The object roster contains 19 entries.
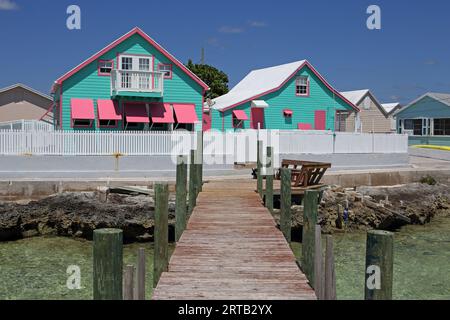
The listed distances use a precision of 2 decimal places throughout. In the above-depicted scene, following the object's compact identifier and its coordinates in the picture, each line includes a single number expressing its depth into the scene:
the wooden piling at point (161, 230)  8.67
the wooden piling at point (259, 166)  15.50
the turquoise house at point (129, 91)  27.80
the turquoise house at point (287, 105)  33.81
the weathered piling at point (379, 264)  4.72
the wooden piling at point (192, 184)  12.97
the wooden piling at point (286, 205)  10.86
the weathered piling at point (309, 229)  7.95
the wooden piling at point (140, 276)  6.51
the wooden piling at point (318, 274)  6.87
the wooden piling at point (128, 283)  5.97
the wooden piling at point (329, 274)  6.68
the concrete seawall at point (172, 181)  18.98
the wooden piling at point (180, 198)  10.54
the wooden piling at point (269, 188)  12.88
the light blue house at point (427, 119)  38.84
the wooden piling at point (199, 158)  15.81
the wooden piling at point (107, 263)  4.56
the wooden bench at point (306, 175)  17.73
